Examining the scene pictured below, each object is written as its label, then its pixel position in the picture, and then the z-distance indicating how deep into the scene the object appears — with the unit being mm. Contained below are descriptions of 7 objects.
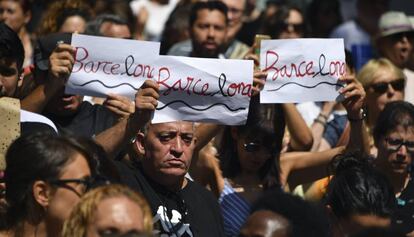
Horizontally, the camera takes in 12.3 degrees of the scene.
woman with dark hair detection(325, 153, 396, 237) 8659
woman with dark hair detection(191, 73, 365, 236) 10740
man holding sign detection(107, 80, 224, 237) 9100
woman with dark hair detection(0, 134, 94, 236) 7579
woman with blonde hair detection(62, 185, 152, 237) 6816
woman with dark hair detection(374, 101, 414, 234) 10782
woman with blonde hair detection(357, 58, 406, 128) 12702
